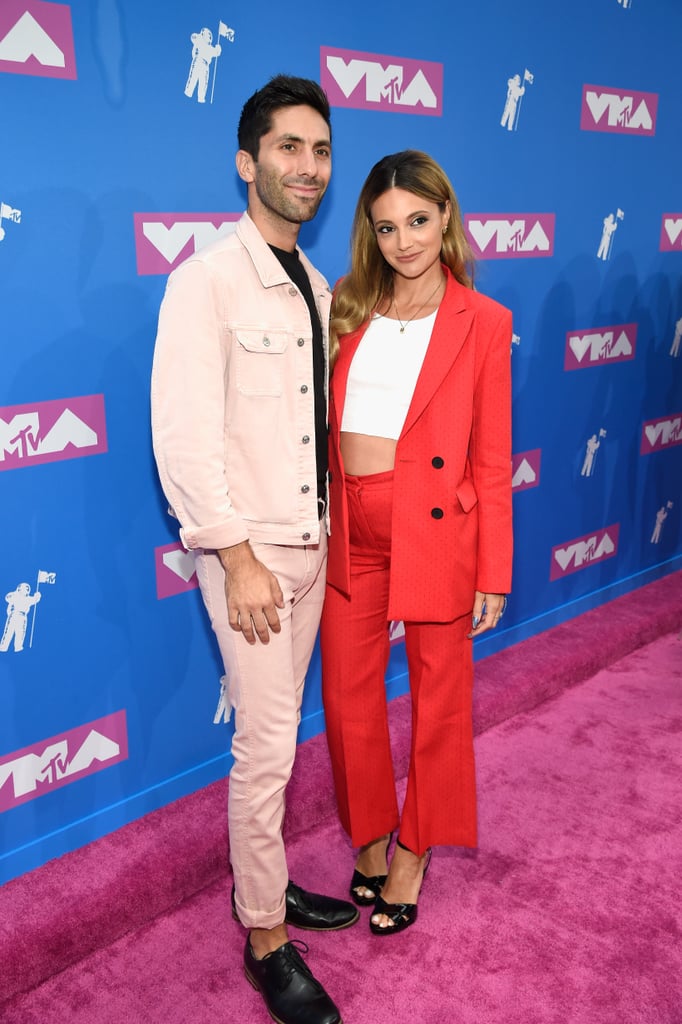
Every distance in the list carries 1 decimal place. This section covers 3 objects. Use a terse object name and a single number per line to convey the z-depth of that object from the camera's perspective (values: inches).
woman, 78.0
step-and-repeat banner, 80.7
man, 66.7
